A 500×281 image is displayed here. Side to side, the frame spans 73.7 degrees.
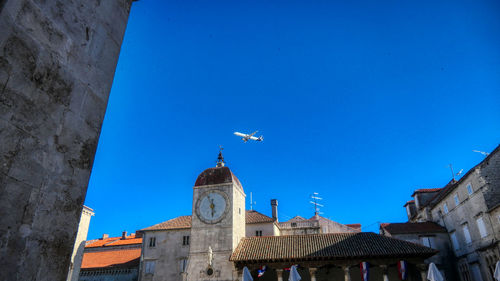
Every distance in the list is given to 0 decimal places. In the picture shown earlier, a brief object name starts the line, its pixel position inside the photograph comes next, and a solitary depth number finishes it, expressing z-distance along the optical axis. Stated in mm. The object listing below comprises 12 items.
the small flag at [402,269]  20859
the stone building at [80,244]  29438
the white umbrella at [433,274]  18875
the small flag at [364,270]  20891
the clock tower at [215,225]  22406
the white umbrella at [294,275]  19984
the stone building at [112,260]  33844
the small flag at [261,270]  21719
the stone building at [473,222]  24188
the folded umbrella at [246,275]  20542
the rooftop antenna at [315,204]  44000
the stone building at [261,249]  21562
